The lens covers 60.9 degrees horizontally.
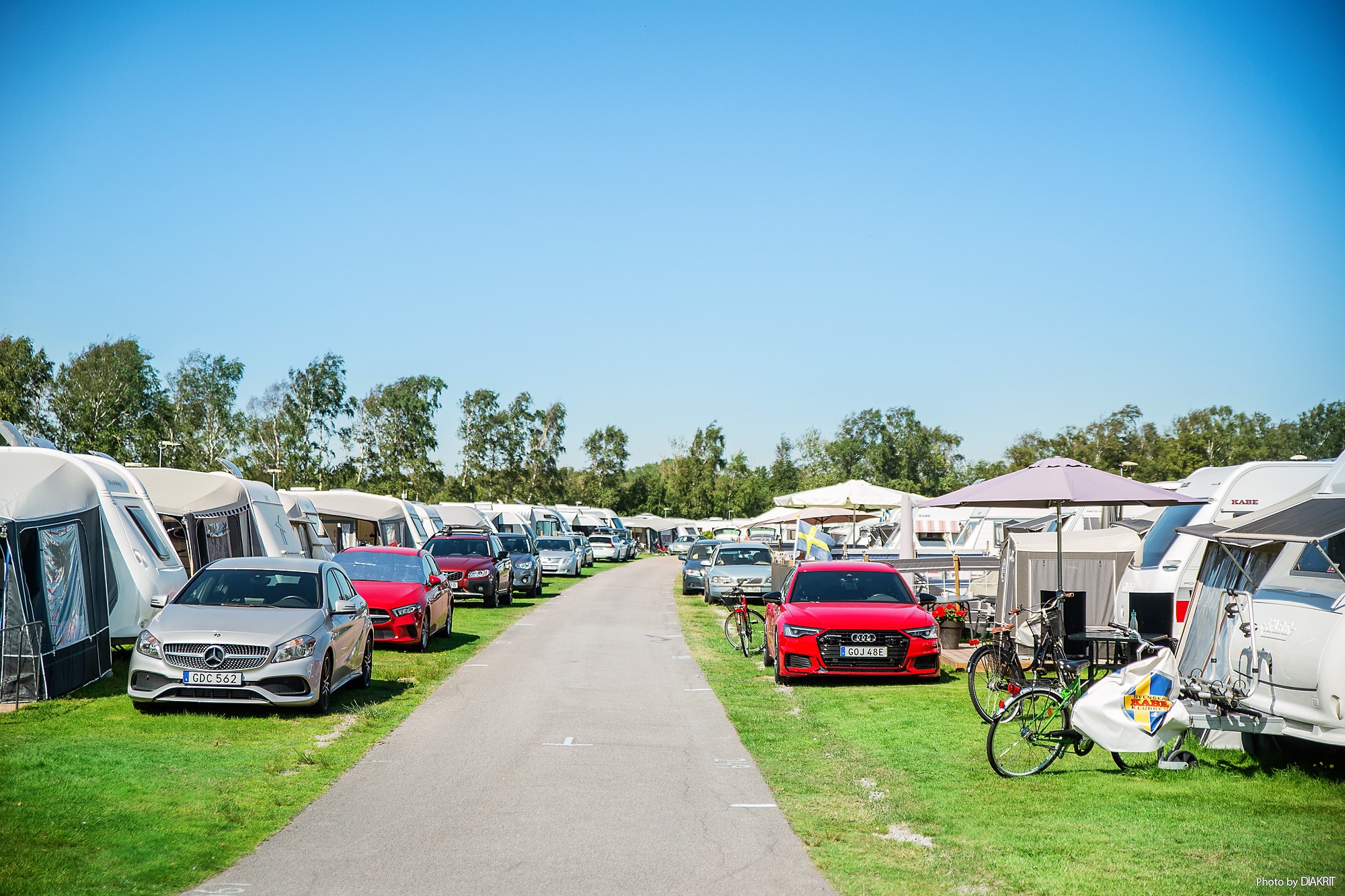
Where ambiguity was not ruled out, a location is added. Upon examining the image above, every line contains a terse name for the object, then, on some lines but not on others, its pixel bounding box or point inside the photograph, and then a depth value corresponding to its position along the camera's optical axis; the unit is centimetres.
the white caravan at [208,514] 1984
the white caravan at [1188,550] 1232
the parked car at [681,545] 7338
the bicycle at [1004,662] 1062
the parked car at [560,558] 4453
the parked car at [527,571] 3219
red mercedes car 1770
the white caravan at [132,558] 1402
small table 1022
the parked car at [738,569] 2794
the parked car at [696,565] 3422
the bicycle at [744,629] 1817
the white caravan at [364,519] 3500
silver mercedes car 1087
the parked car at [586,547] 5444
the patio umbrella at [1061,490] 1274
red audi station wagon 1381
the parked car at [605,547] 6619
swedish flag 2605
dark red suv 2772
